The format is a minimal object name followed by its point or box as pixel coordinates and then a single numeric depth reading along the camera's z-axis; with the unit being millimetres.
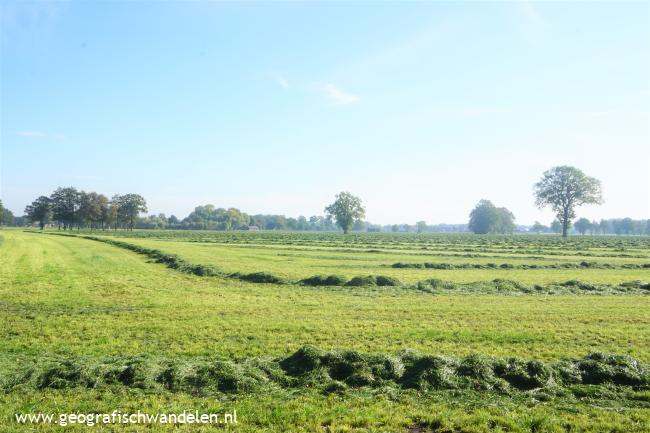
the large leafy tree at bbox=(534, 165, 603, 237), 118938
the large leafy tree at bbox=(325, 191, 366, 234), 172500
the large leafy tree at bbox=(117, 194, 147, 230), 156250
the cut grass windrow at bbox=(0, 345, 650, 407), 9305
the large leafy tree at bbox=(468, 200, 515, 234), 196625
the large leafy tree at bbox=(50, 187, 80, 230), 154750
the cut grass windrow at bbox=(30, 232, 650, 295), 24125
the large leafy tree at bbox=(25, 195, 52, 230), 164125
